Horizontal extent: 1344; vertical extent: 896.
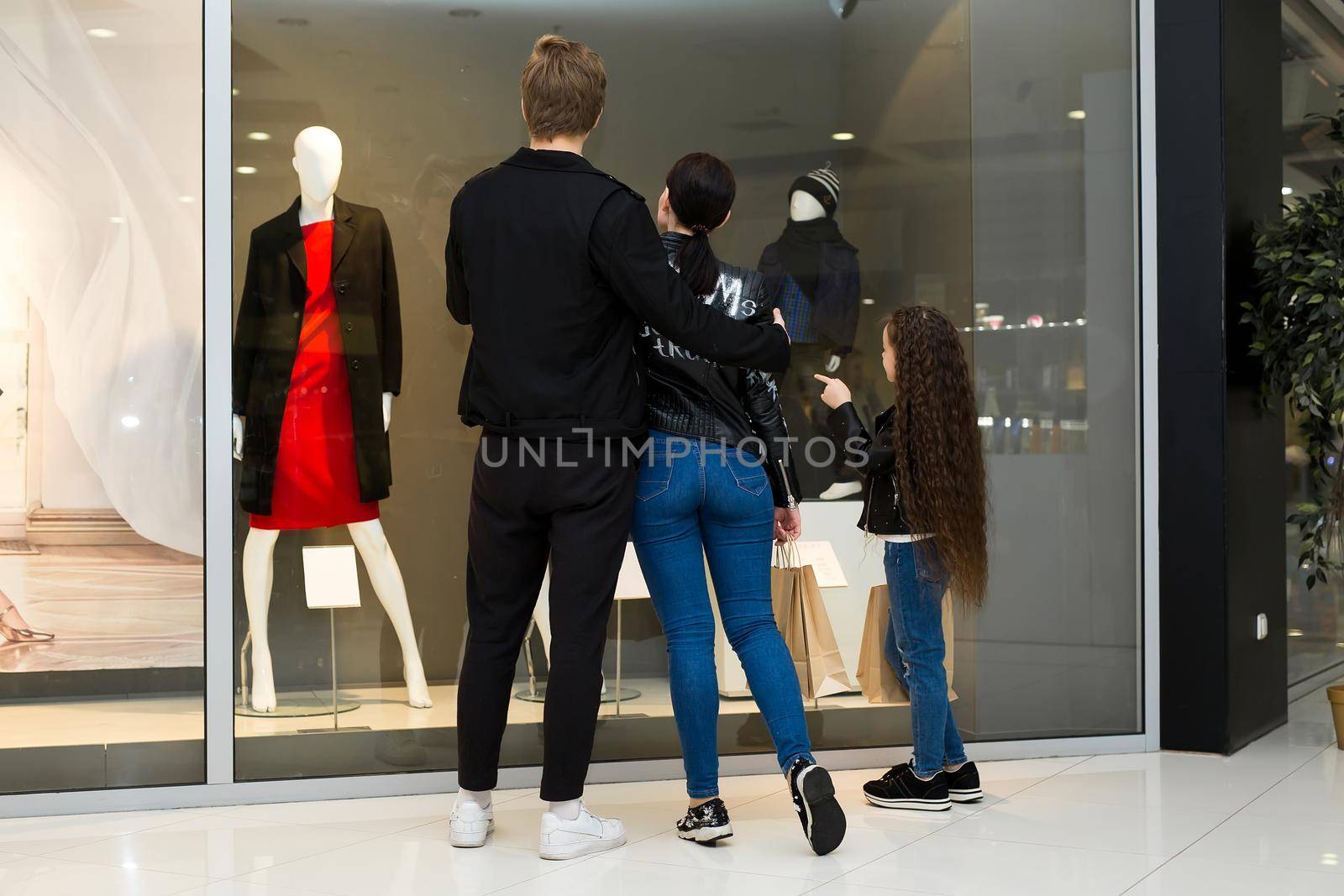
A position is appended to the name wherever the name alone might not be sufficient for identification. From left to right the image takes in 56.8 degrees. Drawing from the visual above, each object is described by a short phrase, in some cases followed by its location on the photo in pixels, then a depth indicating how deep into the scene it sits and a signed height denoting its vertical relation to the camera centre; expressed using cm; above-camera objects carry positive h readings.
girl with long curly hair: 297 -14
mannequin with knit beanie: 381 +50
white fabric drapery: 326 +47
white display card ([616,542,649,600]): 358 -37
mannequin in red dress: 330 +1
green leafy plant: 369 +43
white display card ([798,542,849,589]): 374 -33
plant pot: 389 -81
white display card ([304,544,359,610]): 336 -33
